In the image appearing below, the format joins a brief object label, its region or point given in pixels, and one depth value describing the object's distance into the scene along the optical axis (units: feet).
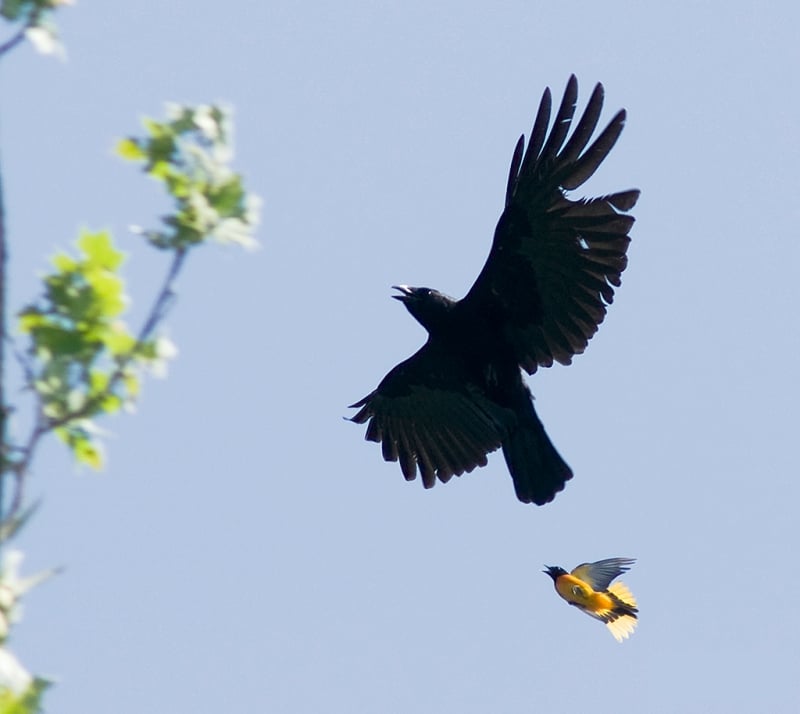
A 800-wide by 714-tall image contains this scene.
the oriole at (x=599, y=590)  61.36
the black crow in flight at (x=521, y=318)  60.90
